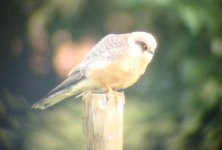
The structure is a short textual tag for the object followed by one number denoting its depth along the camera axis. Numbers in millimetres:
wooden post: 7151
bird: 7316
